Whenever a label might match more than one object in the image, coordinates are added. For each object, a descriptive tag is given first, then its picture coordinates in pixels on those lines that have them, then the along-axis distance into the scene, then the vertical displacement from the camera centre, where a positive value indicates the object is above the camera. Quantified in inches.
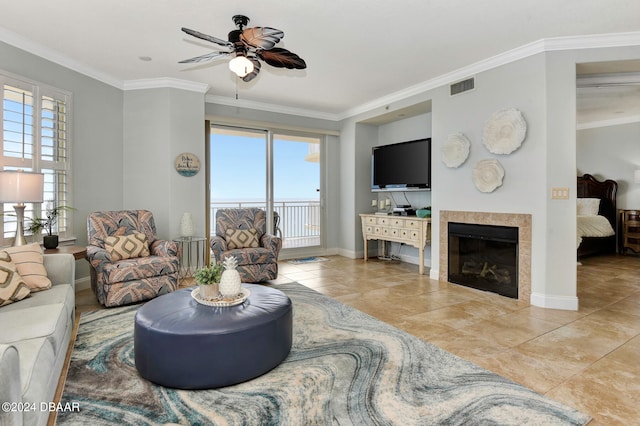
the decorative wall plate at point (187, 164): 193.3 +28.2
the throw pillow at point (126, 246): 149.9 -14.8
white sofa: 46.8 -24.8
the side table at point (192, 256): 196.9 -25.6
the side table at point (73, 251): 132.6 -14.9
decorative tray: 91.4 -23.6
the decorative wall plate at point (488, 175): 157.5 +18.5
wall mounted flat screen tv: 208.4 +31.2
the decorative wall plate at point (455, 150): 172.1 +33.0
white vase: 183.1 -6.8
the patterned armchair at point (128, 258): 136.1 -19.5
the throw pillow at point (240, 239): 185.5 -13.9
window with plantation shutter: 136.9 +31.5
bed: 242.7 -0.7
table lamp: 117.6 +8.1
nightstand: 254.5 -11.9
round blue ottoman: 76.9 -30.3
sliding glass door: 235.0 +25.7
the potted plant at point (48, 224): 138.3 -4.7
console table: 201.3 -10.2
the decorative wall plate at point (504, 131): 148.8 +37.2
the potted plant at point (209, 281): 94.0 -18.6
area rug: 69.2 -40.8
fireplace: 148.3 -6.9
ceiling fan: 108.0 +56.5
